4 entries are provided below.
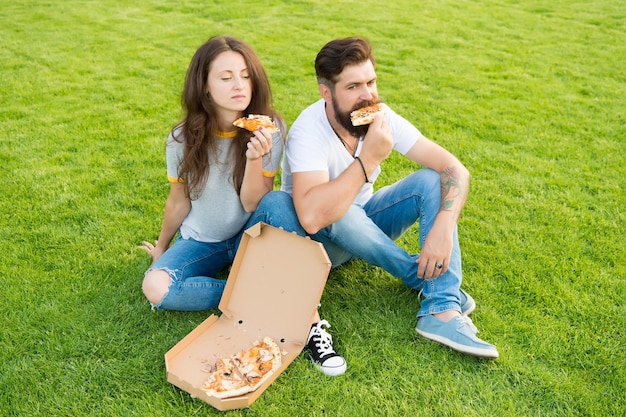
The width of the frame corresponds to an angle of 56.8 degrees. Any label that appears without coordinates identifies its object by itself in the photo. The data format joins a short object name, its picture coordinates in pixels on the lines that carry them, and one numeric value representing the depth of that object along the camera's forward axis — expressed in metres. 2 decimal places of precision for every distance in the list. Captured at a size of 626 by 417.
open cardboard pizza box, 3.03
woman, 3.27
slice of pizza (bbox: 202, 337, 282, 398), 2.83
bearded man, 3.16
